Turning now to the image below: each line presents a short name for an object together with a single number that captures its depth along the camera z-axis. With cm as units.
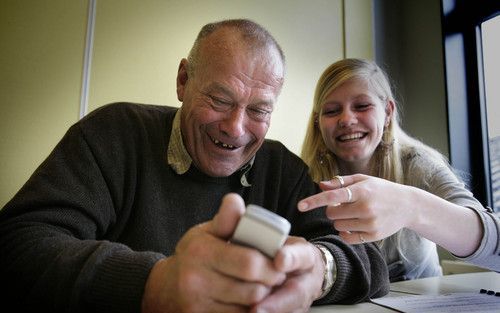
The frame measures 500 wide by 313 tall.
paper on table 76
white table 75
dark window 221
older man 49
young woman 77
